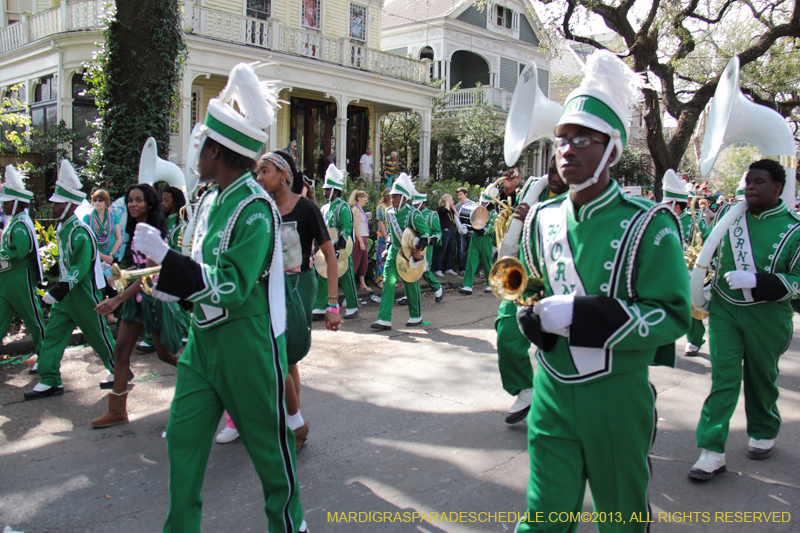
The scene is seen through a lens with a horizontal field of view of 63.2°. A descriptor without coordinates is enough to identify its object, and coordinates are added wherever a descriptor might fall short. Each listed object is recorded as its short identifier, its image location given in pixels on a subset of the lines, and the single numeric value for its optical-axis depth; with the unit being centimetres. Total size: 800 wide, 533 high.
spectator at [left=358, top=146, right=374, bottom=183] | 2166
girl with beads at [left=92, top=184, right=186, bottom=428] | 503
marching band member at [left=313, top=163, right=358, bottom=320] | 939
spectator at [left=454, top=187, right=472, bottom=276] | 1503
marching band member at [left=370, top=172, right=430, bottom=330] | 905
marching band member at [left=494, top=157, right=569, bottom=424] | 497
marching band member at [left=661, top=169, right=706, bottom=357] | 779
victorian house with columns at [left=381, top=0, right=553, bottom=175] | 2897
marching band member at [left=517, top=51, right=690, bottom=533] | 225
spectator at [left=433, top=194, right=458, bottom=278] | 1457
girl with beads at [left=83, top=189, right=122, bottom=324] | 857
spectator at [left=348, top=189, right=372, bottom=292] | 1180
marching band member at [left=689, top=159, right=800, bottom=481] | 423
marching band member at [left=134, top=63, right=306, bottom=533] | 273
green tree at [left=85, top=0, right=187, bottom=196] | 913
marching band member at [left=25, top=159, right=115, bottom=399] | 571
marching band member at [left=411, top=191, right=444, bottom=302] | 1060
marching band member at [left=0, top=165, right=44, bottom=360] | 615
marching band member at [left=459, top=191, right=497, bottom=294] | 1257
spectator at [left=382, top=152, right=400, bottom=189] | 2087
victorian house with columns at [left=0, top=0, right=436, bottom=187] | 1695
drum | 1188
